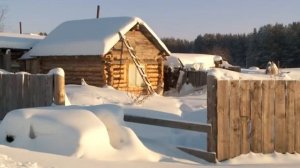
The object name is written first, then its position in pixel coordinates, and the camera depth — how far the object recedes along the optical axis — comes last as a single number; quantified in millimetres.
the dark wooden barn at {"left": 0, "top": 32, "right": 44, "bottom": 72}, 28859
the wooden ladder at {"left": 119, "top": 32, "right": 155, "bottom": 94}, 25719
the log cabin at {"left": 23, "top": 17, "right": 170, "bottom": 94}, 25500
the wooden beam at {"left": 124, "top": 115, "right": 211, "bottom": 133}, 8922
